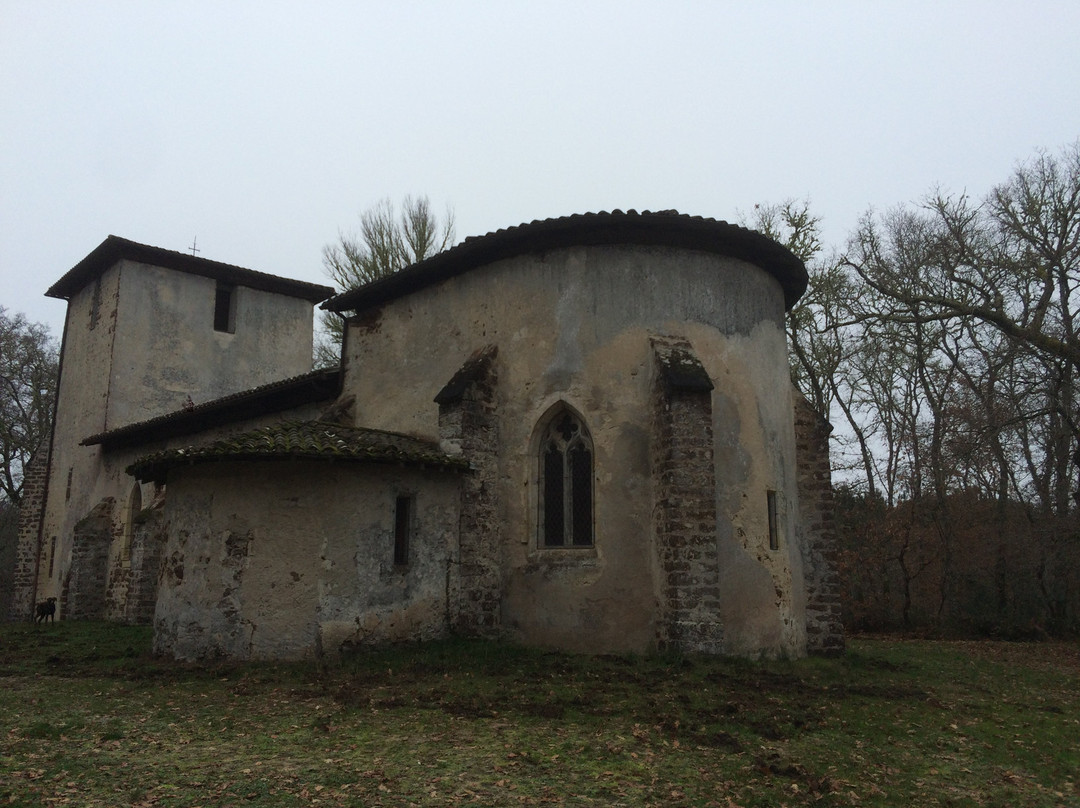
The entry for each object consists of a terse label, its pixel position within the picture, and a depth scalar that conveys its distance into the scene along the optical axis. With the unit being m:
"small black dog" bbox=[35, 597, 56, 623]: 17.48
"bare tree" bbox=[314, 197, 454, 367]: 27.42
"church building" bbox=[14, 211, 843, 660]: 10.84
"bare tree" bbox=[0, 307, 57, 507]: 30.03
